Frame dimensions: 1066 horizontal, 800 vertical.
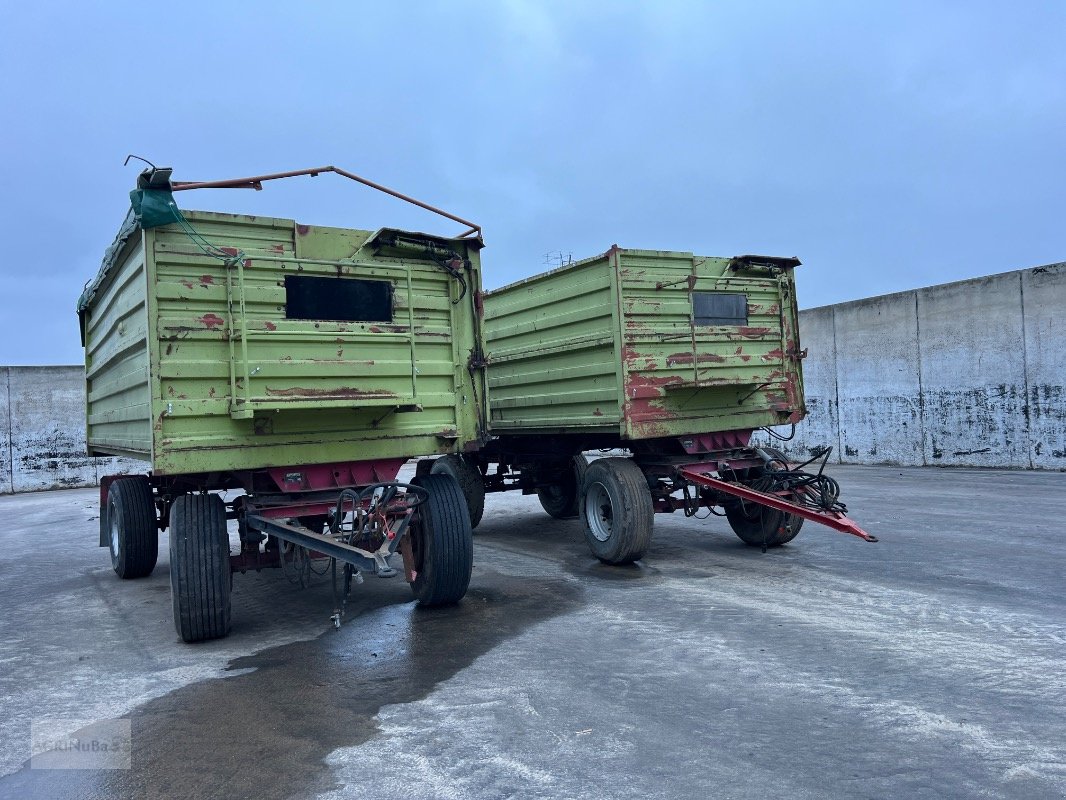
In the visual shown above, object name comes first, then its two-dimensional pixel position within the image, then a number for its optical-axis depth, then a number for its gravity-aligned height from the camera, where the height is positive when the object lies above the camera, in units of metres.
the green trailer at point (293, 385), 5.29 +0.35
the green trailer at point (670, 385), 7.53 +0.33
